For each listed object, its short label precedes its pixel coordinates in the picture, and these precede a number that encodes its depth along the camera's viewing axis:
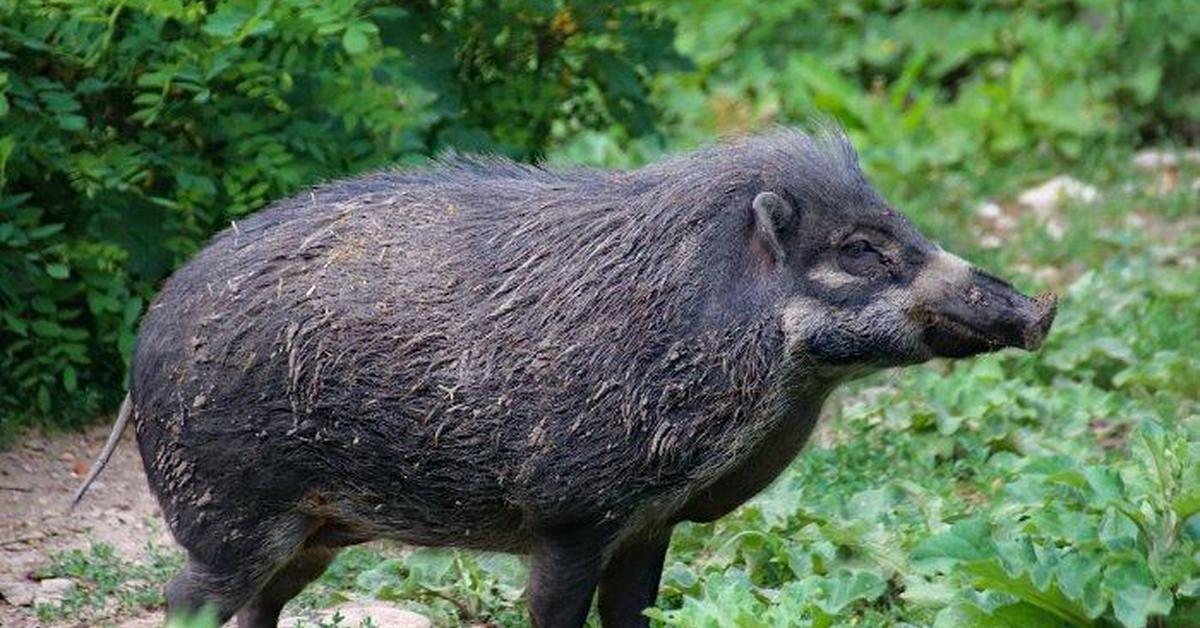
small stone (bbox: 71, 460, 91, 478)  13.36
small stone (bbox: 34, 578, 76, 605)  11.43
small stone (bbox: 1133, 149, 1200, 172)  20.75
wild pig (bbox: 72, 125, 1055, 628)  9.55
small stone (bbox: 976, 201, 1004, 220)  19.86
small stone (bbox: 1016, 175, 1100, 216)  19.83
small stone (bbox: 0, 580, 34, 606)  11.44
